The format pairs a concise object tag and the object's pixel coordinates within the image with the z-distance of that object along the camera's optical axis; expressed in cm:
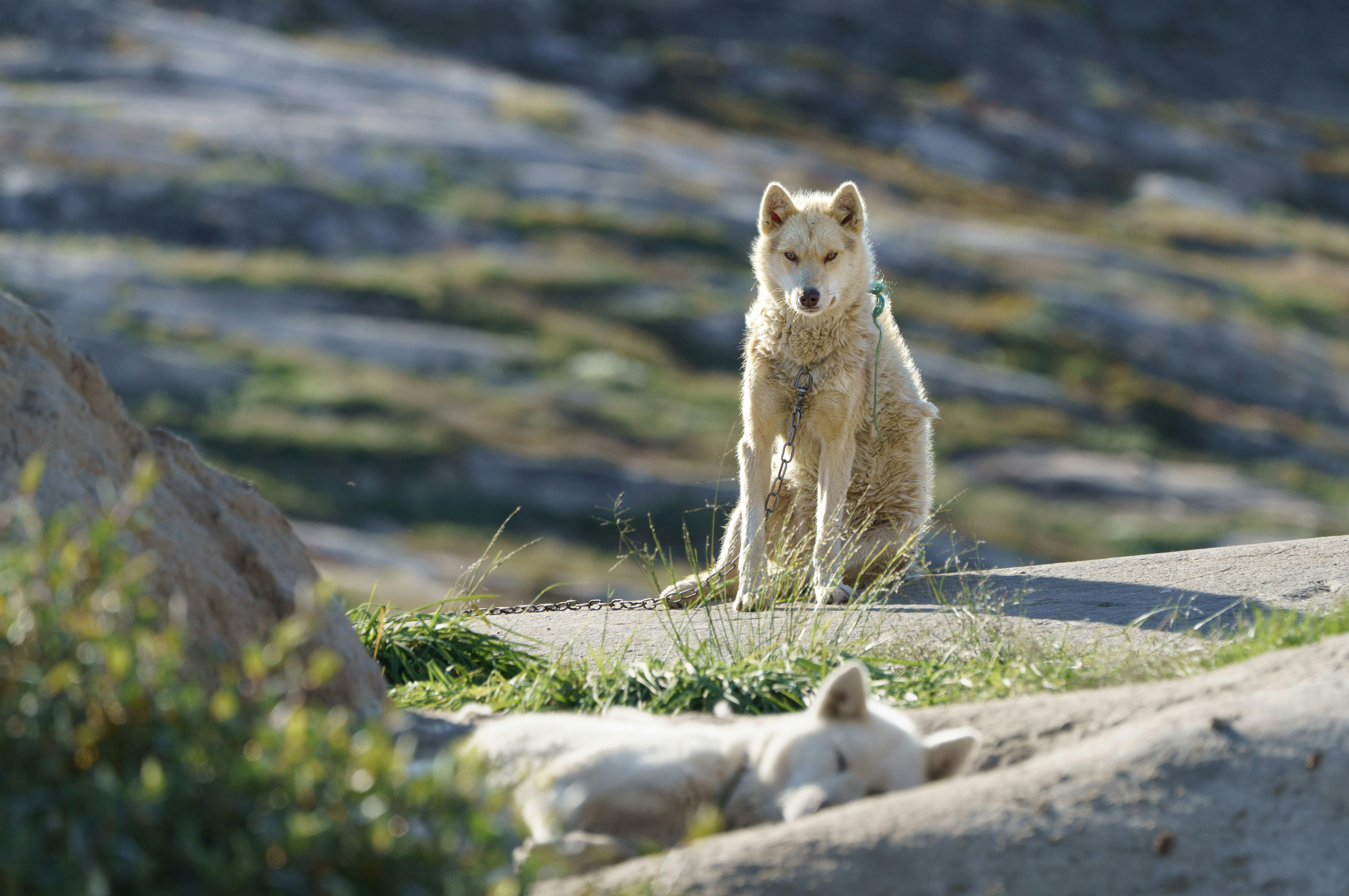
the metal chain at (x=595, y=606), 1451
